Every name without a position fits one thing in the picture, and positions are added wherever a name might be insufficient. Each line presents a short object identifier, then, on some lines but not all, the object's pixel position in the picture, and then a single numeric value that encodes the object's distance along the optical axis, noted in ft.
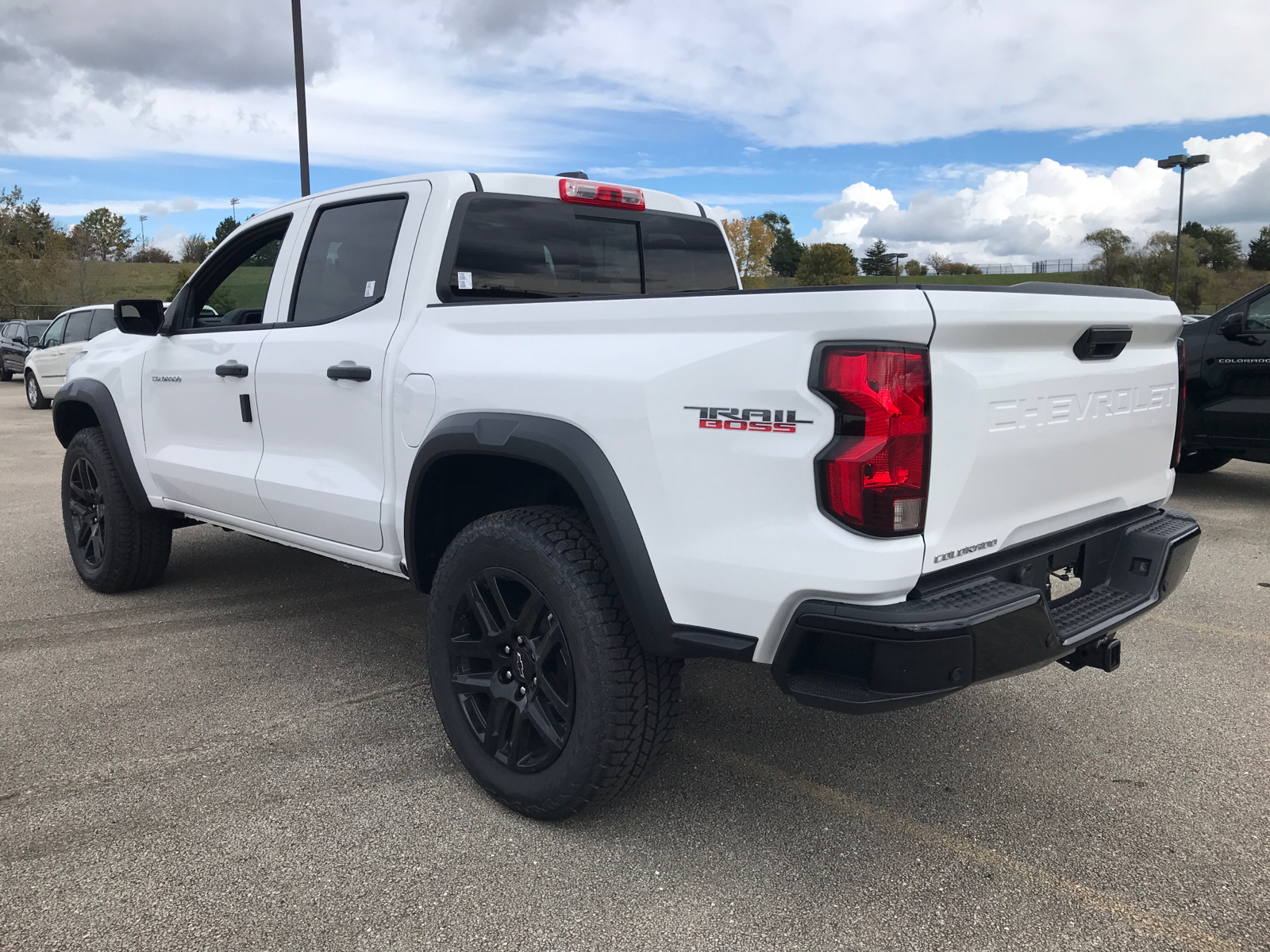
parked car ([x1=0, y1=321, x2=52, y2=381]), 77.61
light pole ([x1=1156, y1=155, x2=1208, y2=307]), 101.45
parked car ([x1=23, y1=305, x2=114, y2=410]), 55.06
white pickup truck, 7.06
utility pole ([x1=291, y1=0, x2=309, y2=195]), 42.19
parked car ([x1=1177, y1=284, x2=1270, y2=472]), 23.70
